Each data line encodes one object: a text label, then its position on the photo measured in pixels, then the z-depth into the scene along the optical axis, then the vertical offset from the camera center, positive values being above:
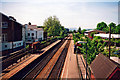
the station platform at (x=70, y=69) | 17.16 -6.40
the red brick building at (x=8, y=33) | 32.09 +1.44
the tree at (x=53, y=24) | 73.32 +10.15
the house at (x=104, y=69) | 10.30 -3.68
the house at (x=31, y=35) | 51.16 +1.36
